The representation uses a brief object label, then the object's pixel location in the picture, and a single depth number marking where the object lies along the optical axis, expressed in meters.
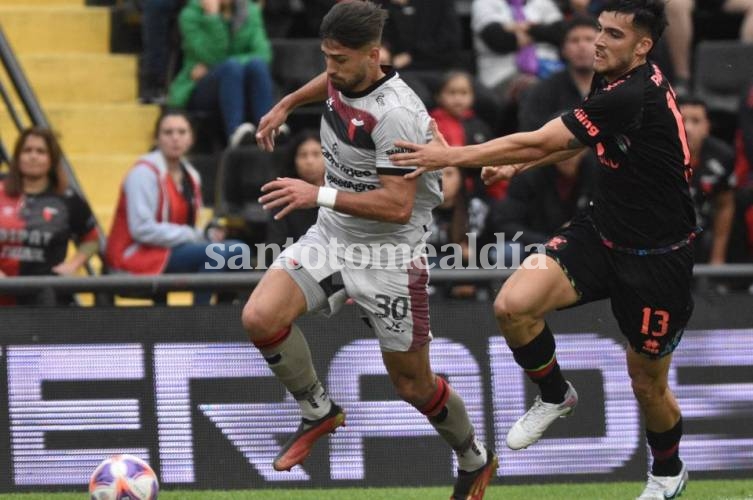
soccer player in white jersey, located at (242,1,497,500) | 7.50
